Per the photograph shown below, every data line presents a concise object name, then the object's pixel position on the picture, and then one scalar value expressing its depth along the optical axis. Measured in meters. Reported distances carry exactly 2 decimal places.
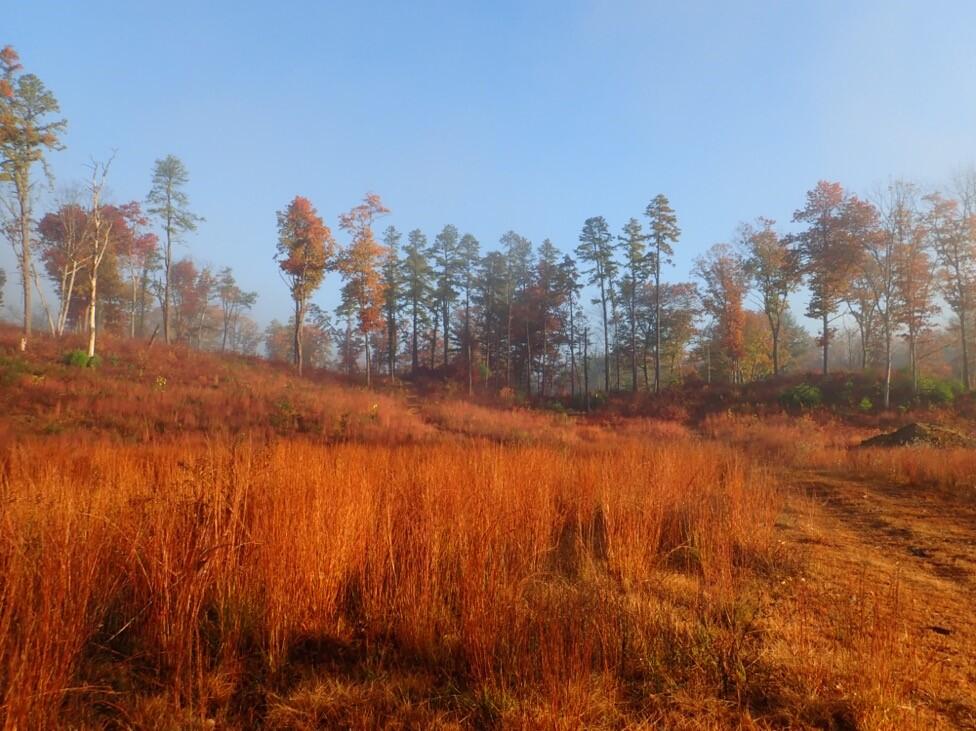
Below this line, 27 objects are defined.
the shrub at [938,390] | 22.64
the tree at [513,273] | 41.66
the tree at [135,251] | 33.31
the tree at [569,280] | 40.19
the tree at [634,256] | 36.00
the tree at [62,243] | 23.98
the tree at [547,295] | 40.78
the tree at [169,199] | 33.34
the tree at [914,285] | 24.50
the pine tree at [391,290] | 39.28
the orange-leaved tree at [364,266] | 34.53
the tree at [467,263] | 42.88
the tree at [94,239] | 20.13
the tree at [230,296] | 51.94
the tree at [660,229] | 34.69
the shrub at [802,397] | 24.81
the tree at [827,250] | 28.09
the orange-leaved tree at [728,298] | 36.31
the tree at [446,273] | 42.59
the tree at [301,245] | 33.59
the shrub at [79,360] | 18.48
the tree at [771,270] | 32.28
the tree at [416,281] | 42.47
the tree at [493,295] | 42.88
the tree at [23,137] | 23.05
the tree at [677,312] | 40.56
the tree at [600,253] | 38.00
